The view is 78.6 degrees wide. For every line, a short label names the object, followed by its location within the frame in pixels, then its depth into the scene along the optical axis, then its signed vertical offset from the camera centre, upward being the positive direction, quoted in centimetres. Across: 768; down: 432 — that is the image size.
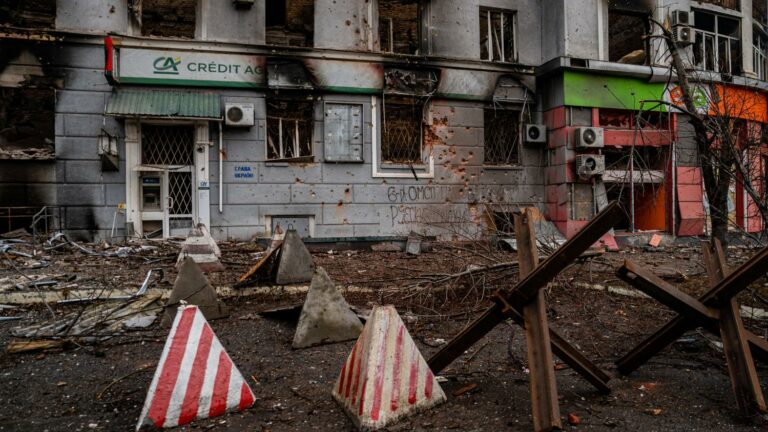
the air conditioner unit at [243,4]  1107 +530
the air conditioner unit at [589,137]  1245 +224
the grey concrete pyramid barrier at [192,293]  480 -69
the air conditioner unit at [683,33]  1294 +518
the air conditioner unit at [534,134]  1310 +247
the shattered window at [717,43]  1454 +560
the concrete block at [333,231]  1166 -15
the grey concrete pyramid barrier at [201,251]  728 -38
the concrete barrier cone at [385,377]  266 -90
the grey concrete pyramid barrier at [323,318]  429 -87
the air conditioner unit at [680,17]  1305 +566
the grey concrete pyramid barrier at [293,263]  615 -50
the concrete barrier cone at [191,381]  274 -94
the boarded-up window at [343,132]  1169 +232
